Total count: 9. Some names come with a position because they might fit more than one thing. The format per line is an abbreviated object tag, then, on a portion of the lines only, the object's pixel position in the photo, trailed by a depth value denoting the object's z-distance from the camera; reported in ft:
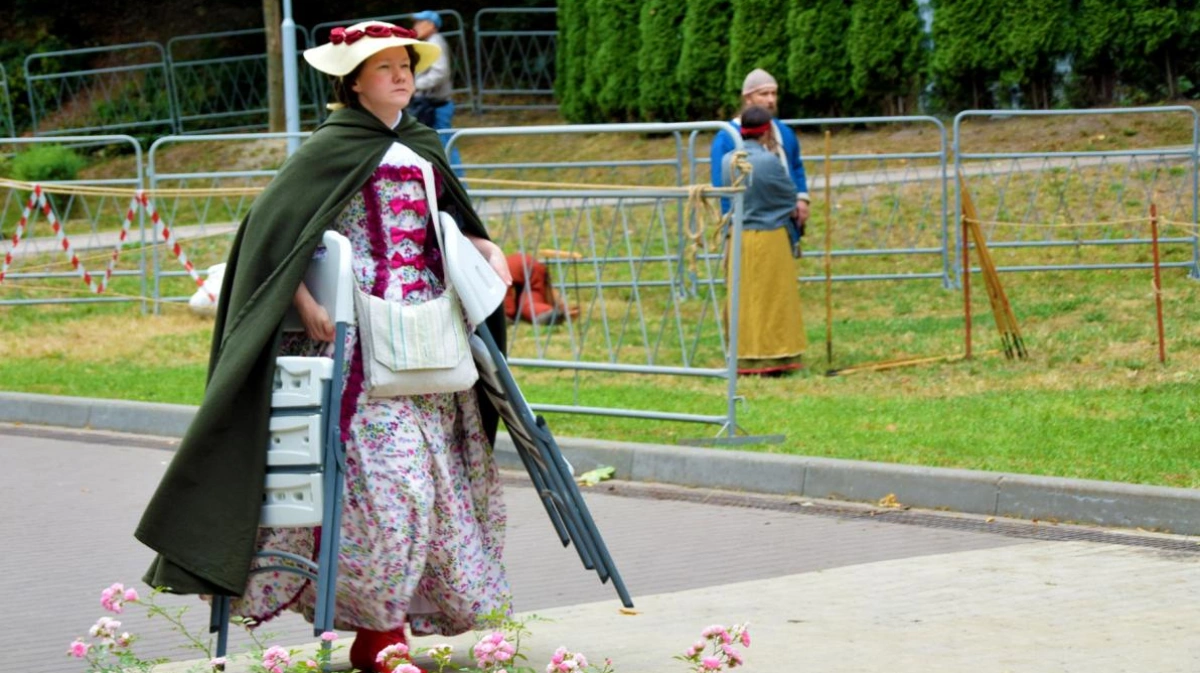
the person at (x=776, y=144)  38.09
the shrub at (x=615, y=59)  79.05
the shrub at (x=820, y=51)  69.92
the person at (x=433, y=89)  51.19
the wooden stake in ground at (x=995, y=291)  37.78
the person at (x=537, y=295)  39.31
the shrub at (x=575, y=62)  82.43
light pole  70.64
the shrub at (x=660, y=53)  76.69
